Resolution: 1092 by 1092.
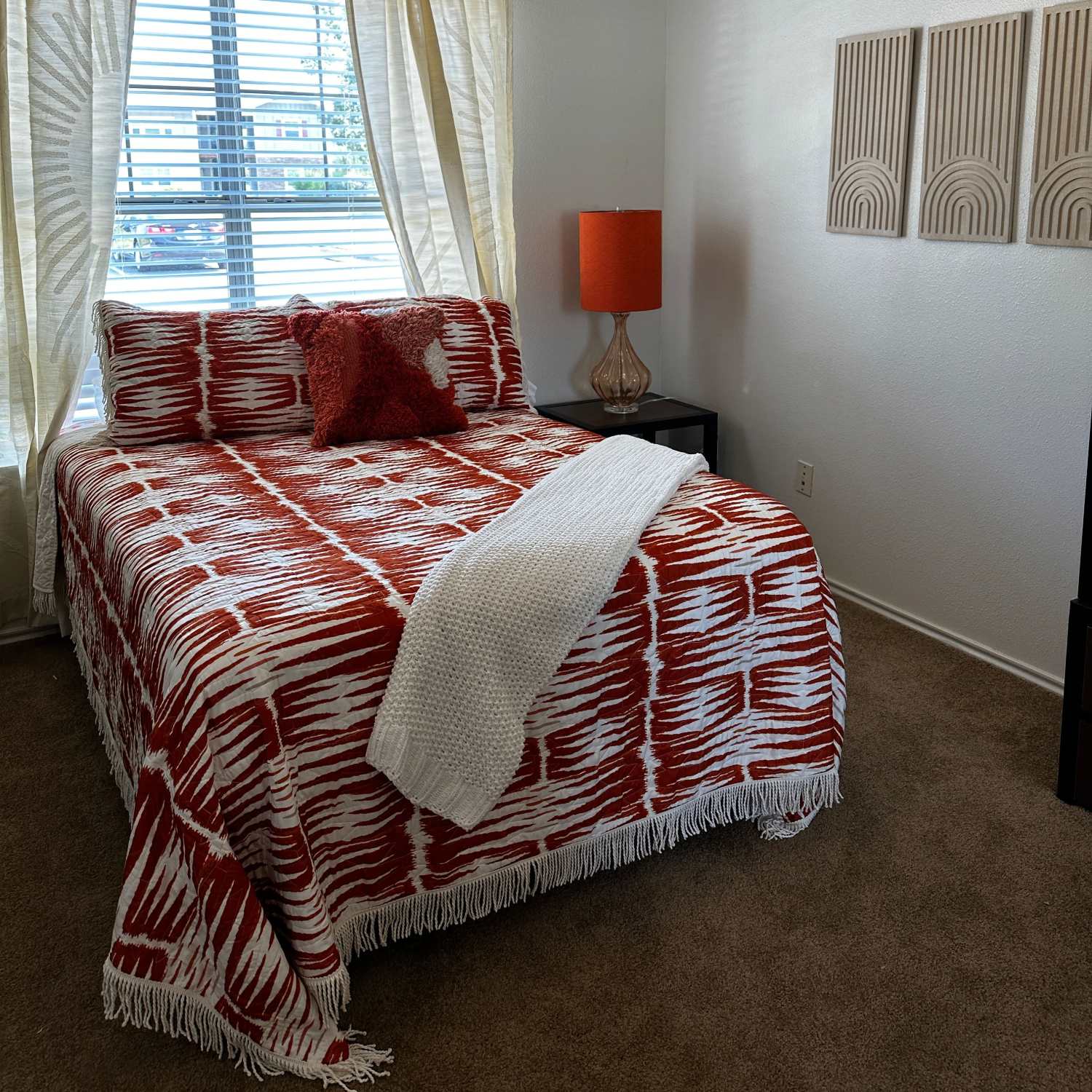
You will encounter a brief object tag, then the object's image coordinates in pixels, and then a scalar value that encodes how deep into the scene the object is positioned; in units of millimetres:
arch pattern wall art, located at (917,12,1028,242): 2559
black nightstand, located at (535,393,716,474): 3461
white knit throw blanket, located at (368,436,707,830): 1712
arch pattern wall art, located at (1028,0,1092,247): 2385
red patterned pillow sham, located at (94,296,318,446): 2797
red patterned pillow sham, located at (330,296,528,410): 3062
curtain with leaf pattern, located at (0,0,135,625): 2809
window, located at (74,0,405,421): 3074
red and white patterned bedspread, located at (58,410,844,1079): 1596
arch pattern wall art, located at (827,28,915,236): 2848
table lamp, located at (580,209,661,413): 3363
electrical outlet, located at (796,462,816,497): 3438
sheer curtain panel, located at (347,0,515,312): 3244
